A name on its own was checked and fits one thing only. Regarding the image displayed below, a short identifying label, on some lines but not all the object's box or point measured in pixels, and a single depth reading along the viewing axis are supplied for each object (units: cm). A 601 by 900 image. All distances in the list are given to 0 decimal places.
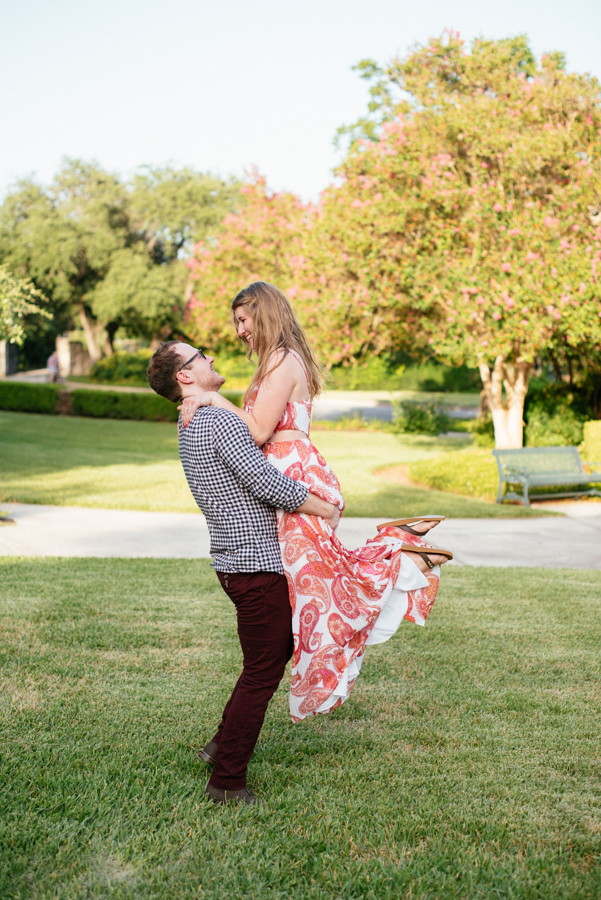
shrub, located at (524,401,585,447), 1340
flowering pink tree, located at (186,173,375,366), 1266
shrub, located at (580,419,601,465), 1230
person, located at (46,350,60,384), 3196
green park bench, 1059
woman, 274
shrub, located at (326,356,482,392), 4278
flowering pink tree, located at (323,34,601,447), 1039
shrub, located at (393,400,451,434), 2320
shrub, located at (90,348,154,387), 3806
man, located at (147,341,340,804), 265
